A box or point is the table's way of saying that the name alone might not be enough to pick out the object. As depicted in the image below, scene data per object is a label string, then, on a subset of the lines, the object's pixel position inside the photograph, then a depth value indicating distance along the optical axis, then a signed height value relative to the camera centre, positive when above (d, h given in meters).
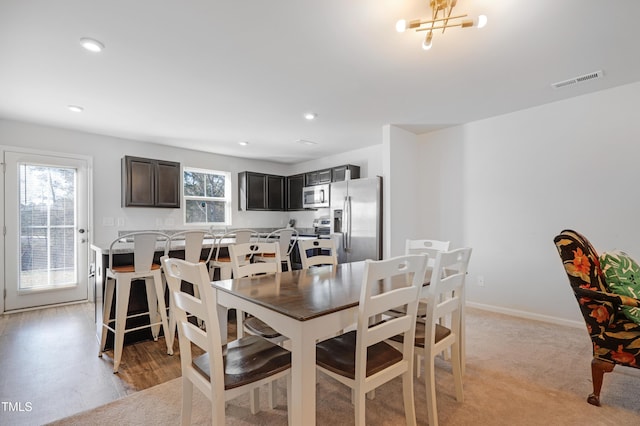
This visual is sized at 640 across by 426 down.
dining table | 1.24 -0.44
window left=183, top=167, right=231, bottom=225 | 5.44 +0.29
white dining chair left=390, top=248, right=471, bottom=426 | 1.65 -0.68
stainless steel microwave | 5.41 +0.28
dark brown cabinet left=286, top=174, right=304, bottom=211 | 6.18 +0.41
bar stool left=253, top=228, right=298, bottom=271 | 3.32 -0.33
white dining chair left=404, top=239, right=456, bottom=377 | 2.22 -0.33
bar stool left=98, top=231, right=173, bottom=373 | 2.45 -0.63
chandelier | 1.79 +1.19
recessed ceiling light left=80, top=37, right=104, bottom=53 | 2.16 +1.22
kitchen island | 2.79 -0.79
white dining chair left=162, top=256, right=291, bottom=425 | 1.28 -0.71
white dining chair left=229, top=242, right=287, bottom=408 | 1.82 -0.42
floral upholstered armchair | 1.81 -0.63
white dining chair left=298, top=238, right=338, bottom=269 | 2.45 -0.33
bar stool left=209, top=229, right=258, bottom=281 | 3.09 -0.52
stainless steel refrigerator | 4.27 -0.10
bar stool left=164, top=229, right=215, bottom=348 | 2.68 -0.35
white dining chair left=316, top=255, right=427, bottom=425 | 1.34 -0.72
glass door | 3.88 -0.23
